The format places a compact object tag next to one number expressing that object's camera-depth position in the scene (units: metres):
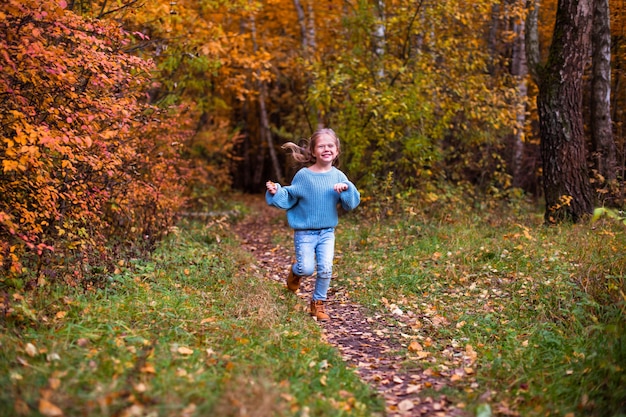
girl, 5.83
